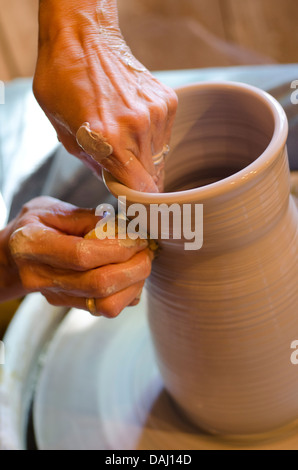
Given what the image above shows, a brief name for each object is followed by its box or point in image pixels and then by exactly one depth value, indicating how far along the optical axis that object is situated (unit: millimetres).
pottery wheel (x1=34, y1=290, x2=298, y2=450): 821
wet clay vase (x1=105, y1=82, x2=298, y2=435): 595
